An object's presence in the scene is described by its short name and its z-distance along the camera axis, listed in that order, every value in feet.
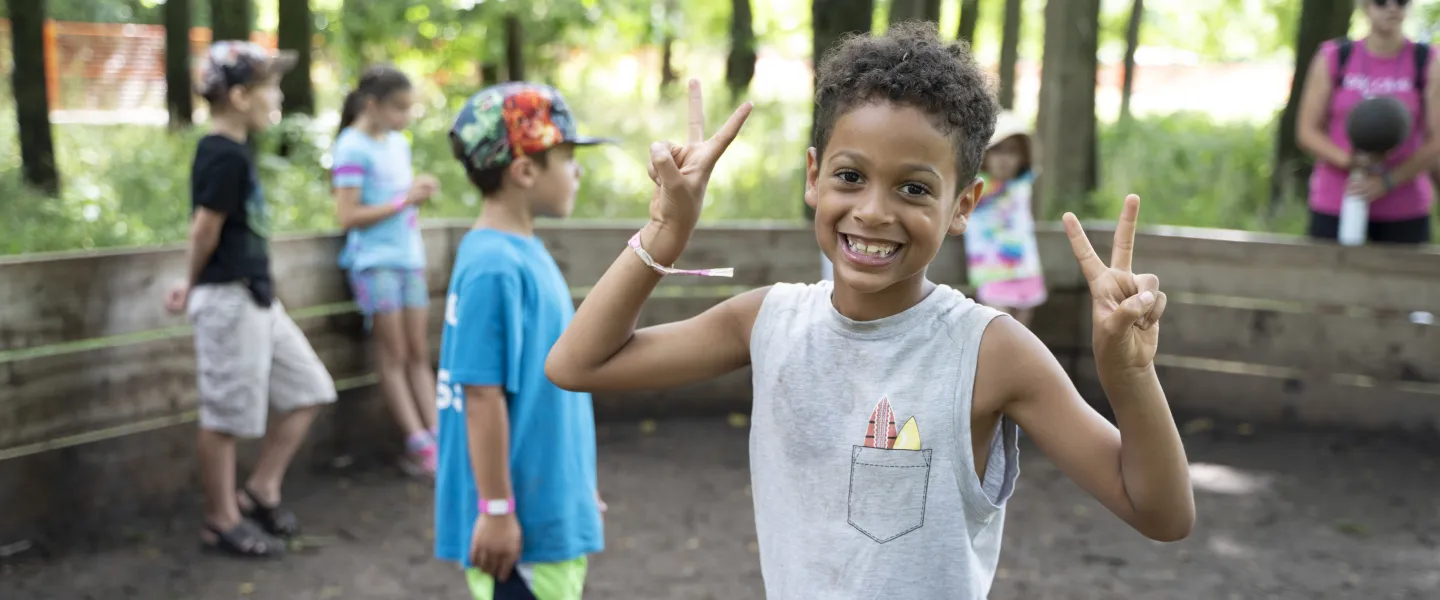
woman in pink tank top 22.16
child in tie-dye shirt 23.41
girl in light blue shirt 20.92
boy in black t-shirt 17.22
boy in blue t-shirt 9.86
